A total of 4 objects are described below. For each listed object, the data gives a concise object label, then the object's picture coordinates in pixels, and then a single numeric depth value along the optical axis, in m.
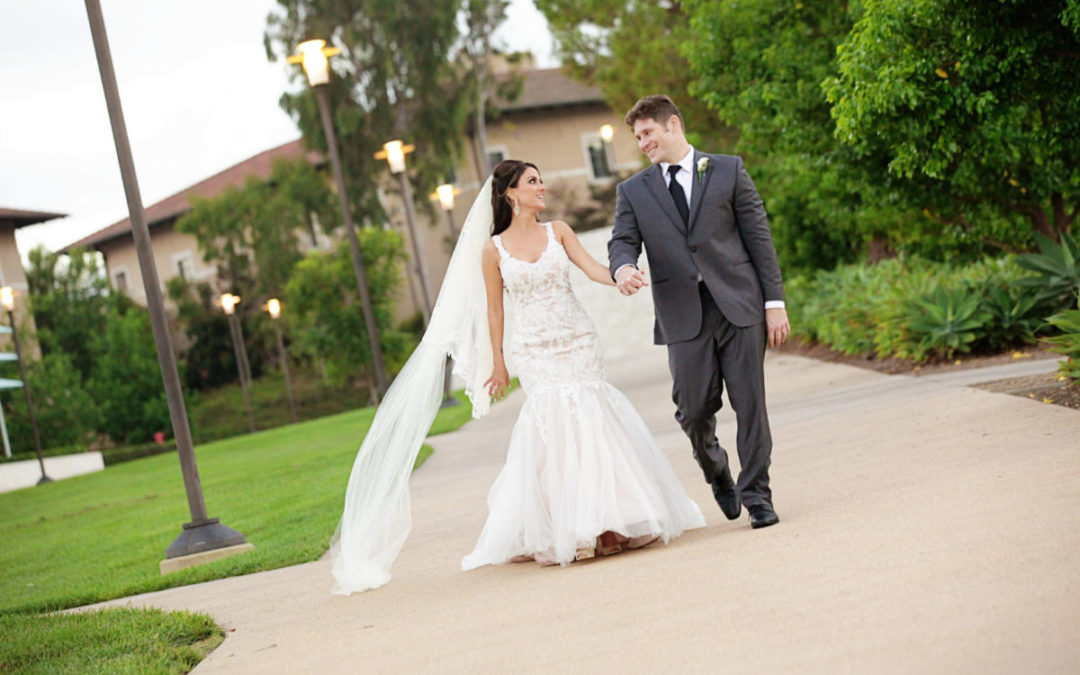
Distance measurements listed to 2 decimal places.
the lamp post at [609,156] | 56.47
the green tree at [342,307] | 45.72
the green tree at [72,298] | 52.41
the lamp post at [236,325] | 43.03
